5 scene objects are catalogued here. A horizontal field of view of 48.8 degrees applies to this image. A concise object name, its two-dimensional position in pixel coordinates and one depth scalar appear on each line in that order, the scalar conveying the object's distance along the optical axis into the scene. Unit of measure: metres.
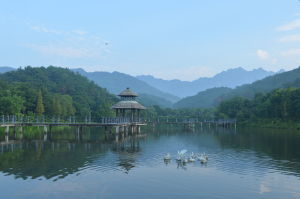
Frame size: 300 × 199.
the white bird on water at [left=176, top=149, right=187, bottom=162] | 35.19
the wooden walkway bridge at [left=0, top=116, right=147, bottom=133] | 61.53
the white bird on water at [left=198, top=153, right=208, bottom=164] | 34.15
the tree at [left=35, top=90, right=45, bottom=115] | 83.19
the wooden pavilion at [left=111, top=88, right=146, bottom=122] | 70.44
